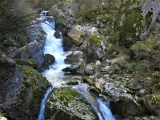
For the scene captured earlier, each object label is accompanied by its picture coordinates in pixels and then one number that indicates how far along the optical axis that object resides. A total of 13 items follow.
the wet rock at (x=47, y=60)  9.68
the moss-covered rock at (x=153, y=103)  6.45
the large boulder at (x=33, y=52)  8.95
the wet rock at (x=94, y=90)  7.14
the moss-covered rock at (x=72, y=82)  7.49
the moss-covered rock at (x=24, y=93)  5.44
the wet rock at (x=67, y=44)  11.88
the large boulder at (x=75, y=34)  11.95
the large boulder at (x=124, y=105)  6.58
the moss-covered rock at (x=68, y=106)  5.70
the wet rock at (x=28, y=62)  8.06
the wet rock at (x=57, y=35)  12.48
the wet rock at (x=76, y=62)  9.14
